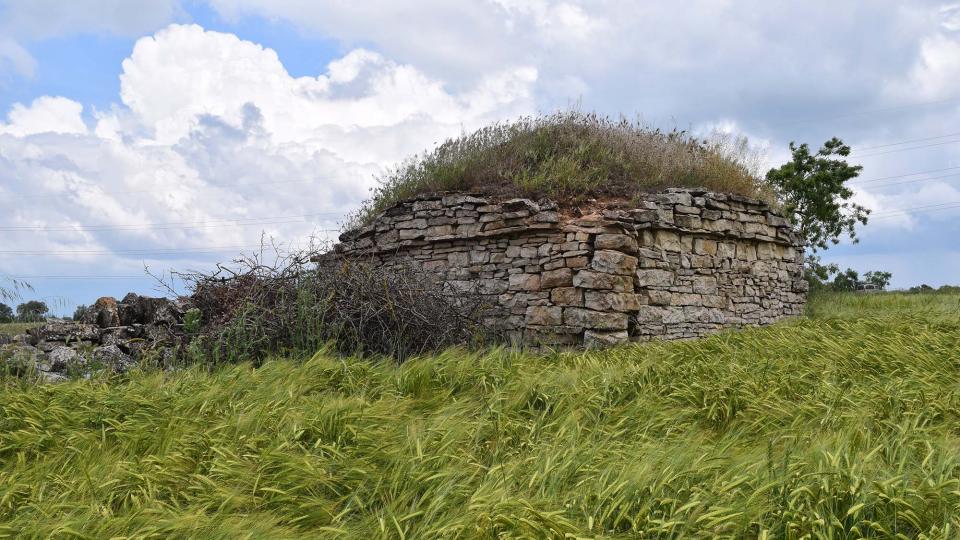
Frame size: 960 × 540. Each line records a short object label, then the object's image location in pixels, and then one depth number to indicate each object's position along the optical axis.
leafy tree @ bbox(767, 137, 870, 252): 21.45
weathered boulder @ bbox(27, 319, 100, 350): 9.03
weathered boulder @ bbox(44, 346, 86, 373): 7.77
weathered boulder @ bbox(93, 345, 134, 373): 7.94
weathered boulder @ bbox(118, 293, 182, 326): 9.59
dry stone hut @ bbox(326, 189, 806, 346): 9.78
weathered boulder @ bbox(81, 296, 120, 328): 9.52
